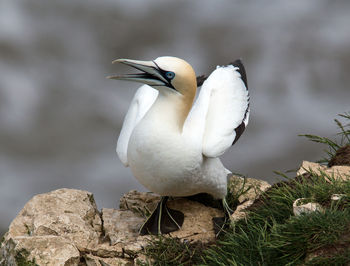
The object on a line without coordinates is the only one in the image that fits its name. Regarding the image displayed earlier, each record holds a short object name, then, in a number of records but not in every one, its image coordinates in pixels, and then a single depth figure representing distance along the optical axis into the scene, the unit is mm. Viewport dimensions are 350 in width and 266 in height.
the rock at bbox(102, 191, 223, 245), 11398
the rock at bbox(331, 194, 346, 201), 9702
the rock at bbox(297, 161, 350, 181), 10884
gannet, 10727
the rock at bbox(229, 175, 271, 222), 11477
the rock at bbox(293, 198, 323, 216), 9453
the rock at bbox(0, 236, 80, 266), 10102
